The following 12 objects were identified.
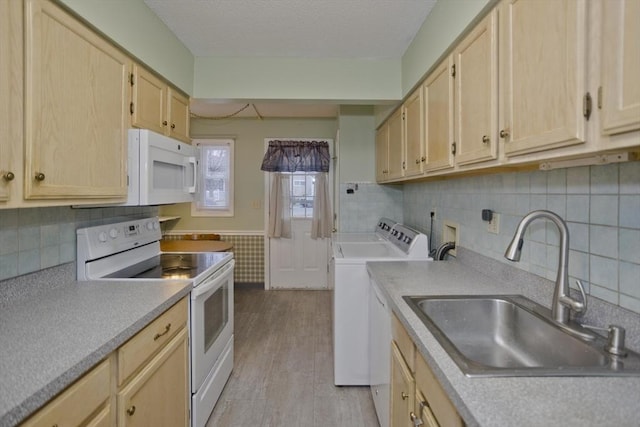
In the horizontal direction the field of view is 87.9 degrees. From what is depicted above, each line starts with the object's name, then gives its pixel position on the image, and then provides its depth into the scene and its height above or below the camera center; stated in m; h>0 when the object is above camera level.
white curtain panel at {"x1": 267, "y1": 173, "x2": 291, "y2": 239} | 4.42 +0.04
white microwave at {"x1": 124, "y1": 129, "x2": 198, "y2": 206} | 1.68 +0.22
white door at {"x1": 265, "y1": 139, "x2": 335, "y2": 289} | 4.56 -0.57
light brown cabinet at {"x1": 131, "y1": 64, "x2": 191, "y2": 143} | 1.75 +0.62
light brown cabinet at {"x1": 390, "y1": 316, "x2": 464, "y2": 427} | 0.90 -0.59
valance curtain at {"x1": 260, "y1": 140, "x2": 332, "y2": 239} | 4.37 +0.43
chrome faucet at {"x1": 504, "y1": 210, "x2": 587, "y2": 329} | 1.09 -0.17
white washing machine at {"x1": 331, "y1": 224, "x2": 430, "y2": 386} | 2.21 -0.66
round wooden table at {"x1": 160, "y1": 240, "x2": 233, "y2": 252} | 3.15 -0.36
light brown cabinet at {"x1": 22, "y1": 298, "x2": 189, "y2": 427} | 0.90 -0.60
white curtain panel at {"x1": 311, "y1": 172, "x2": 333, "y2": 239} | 4.42 +0.02
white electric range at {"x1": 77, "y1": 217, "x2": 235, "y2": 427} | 1.69 -0.36
